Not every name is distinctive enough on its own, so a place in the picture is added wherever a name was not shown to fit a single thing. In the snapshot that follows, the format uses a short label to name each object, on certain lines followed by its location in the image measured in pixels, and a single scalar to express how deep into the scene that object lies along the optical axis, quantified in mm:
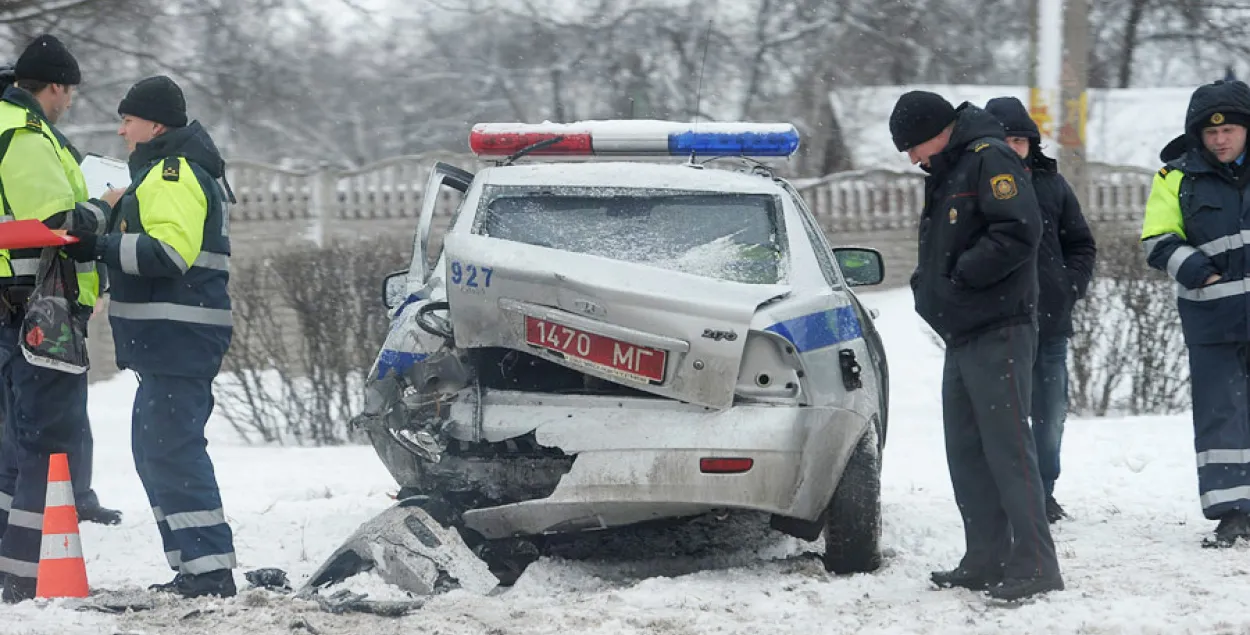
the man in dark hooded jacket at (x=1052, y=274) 12891
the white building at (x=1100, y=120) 43562
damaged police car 10266
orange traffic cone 10633
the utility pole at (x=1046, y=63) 23656
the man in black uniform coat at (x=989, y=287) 9922
